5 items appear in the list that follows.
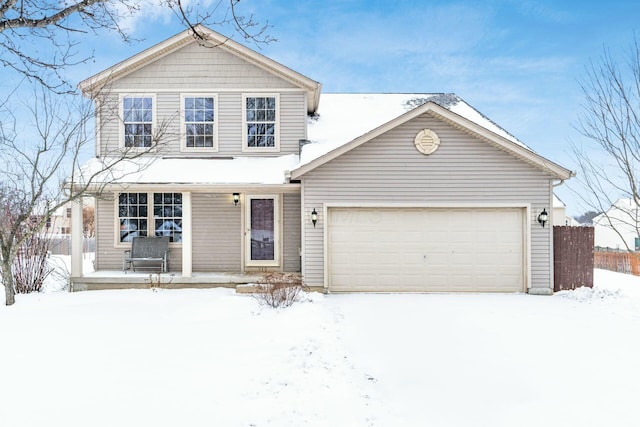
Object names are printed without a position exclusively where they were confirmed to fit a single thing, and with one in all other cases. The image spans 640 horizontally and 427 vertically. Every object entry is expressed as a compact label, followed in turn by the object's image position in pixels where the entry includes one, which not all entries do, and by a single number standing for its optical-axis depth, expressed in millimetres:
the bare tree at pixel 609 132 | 7699
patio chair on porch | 10555
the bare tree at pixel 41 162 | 8352
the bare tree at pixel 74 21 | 4820
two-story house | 9609
